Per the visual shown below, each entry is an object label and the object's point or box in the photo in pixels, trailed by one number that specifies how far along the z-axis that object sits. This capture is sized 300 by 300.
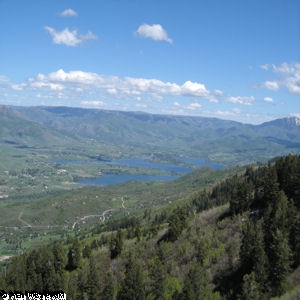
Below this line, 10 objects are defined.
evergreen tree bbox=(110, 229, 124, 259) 92.81
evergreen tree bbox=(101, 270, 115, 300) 65.31
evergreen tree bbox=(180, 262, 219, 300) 55.12
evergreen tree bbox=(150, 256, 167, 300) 62.31
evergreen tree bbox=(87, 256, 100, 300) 69.06
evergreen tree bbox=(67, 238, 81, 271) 93.38
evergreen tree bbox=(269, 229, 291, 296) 53.66
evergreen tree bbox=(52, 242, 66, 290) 78.88
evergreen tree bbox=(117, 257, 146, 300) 62.31
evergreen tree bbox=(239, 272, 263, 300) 49.56
